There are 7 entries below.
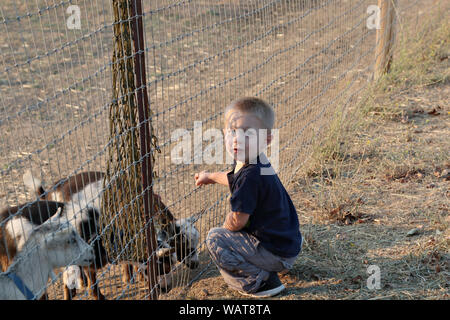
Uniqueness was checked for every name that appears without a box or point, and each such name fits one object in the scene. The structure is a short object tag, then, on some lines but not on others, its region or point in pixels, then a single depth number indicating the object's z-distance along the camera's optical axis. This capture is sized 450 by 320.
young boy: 3.25
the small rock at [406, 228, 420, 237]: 4.27
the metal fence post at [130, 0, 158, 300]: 2.97
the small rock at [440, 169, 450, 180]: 5.09
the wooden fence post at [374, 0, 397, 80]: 7.45
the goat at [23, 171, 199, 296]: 4.14
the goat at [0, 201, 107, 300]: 3.42
